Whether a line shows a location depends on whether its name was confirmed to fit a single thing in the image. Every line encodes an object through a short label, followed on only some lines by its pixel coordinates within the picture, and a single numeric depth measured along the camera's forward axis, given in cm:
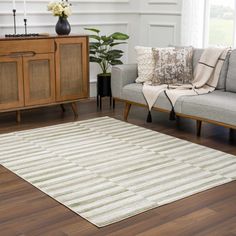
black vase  464
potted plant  511
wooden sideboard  425
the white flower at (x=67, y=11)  461
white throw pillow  452
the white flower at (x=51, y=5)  457
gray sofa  372
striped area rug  271
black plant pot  512
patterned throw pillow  445
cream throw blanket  424
